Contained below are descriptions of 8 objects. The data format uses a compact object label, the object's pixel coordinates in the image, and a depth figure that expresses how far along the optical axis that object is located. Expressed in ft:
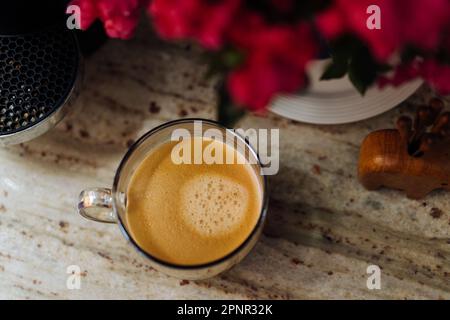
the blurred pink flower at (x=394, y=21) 1.35
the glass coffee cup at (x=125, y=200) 2.24
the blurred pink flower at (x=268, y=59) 1.36
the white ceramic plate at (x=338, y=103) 2.51
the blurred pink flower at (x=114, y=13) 1.93
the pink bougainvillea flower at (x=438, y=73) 1.65
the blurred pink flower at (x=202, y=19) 1.36
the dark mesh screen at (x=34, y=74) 2.53
